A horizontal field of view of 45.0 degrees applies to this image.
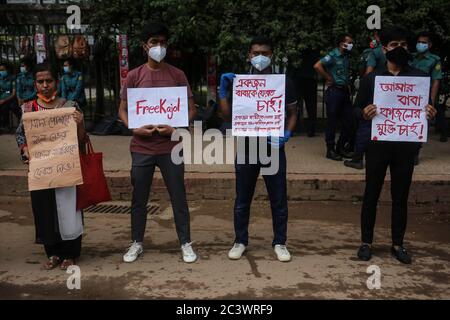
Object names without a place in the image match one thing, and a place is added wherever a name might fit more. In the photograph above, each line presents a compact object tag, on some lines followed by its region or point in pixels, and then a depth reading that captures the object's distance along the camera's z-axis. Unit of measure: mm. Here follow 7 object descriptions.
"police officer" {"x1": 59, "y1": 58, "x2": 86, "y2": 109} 9102
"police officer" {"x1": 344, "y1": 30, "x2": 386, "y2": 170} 6734
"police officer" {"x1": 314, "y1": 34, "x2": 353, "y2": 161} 7418
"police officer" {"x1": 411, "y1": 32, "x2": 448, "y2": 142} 6668
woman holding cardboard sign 4273
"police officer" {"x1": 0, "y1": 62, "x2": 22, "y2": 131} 10195
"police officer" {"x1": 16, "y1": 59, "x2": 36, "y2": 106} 9852
